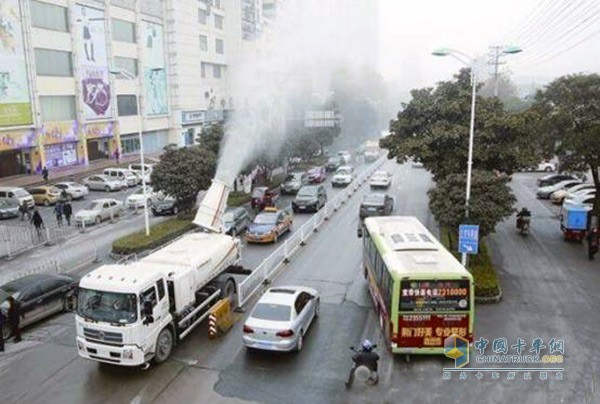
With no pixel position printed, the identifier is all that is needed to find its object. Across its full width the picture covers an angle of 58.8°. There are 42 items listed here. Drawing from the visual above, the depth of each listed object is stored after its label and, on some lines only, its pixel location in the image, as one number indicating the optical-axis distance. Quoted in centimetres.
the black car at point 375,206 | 3375
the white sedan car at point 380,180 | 4644
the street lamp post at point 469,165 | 2153
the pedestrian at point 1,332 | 1630
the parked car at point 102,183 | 4600
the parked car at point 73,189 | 4169
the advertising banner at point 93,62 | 5234
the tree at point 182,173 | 3180
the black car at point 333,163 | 6091
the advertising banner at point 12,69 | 4303
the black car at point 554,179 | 4531
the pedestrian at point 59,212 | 3291
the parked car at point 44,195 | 3988
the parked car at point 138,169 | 4991
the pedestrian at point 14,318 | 1680
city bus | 1464
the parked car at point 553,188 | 4106
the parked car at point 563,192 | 3794
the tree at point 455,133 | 2656
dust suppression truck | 1398
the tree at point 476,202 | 2230
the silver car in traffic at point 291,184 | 4475
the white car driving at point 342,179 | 4950
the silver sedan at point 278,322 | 1511
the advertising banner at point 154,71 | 6259
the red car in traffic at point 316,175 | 5075
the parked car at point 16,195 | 3703
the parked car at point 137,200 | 3872
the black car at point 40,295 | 1788
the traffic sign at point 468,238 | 2002
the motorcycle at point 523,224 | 2988
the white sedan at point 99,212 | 3331
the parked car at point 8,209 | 3547
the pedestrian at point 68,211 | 3266
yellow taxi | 2867
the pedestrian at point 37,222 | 2973
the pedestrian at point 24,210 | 3509
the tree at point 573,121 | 2717
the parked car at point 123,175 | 4758
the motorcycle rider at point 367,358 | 1352
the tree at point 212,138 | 3828
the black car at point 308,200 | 3688
